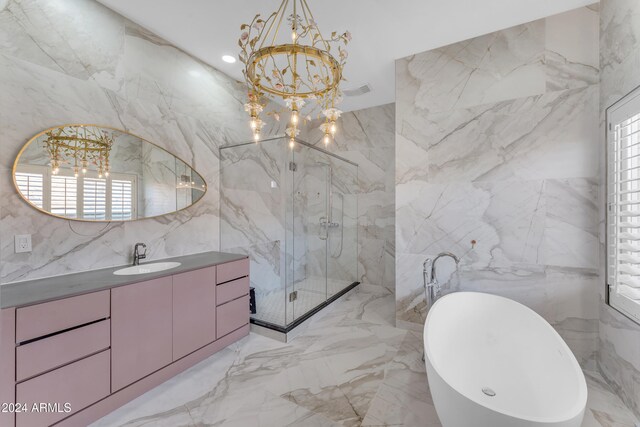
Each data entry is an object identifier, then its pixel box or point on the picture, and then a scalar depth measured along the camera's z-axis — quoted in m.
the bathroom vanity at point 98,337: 1.34
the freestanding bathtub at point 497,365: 1.12
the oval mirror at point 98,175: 1.79
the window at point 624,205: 1.68
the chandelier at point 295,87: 1.41
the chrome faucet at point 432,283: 2.45
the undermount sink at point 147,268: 2.08
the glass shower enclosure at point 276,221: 2.88
